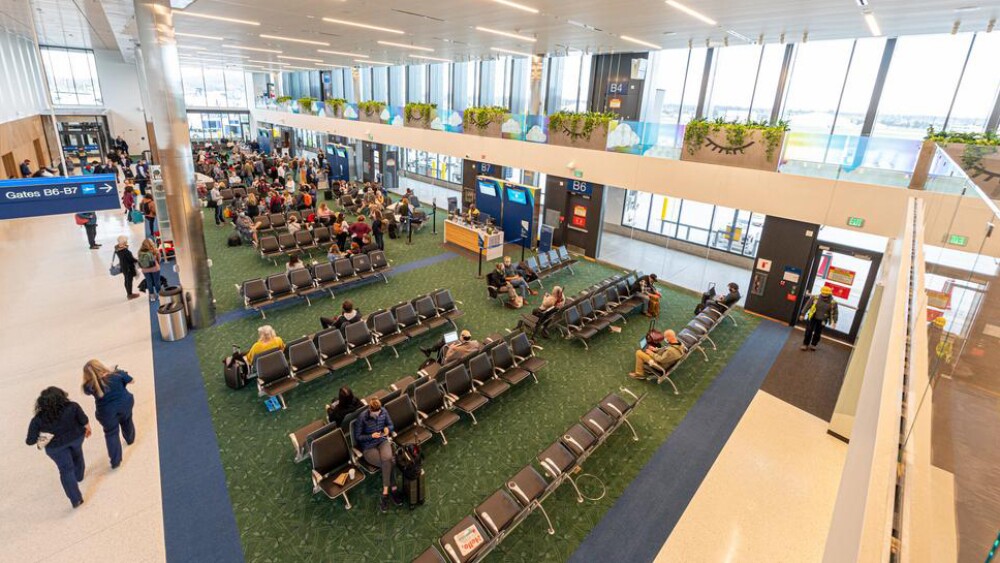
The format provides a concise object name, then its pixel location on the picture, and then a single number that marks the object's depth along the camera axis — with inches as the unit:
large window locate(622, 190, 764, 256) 617.4
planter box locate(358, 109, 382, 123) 916.9
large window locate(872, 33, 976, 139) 418.9
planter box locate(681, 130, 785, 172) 422.6
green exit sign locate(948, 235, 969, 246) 143.7
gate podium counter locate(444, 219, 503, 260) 593.6
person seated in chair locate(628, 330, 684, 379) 331.6
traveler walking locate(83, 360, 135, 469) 219.8
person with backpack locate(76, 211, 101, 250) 518.7
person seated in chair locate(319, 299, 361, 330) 338.8
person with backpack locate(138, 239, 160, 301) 396.8
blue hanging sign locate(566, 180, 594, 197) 599.2
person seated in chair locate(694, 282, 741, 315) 434.3
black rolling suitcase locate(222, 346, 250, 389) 298.8
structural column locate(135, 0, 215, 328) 332.8
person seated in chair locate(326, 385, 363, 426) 245.0
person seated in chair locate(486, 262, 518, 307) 453.4
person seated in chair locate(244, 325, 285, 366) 297.1
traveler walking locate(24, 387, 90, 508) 196.4
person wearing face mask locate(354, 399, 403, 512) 219.6
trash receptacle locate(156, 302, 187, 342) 359.3
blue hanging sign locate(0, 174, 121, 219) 271.1
